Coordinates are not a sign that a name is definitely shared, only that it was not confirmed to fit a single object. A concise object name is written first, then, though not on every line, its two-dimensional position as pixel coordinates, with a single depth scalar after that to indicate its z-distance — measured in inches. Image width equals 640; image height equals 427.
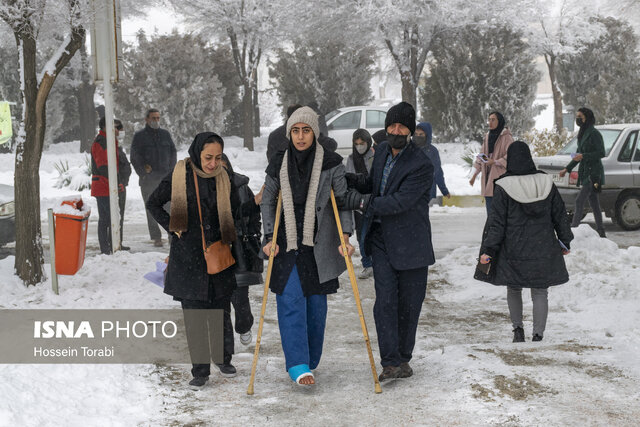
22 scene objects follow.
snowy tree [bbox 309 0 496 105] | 900.0
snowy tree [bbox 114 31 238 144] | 1074.1
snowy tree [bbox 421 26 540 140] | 1079.0
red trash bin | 334.0
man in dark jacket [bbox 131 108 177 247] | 452.4
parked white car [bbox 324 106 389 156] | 940.6
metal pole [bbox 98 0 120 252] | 394.3
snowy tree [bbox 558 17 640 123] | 1184.8
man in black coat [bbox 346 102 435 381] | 217.3
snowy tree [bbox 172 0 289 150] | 1067.3
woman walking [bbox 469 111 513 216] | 398.9
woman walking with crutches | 213.2
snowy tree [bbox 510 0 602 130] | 1126.4
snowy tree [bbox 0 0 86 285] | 331.6
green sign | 943.2
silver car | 527.2
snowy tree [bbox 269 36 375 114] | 1174.3
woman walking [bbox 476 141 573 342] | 249.4
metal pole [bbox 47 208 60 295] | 318.3
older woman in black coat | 216.1
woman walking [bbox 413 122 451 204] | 403.5
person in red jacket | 424.5
